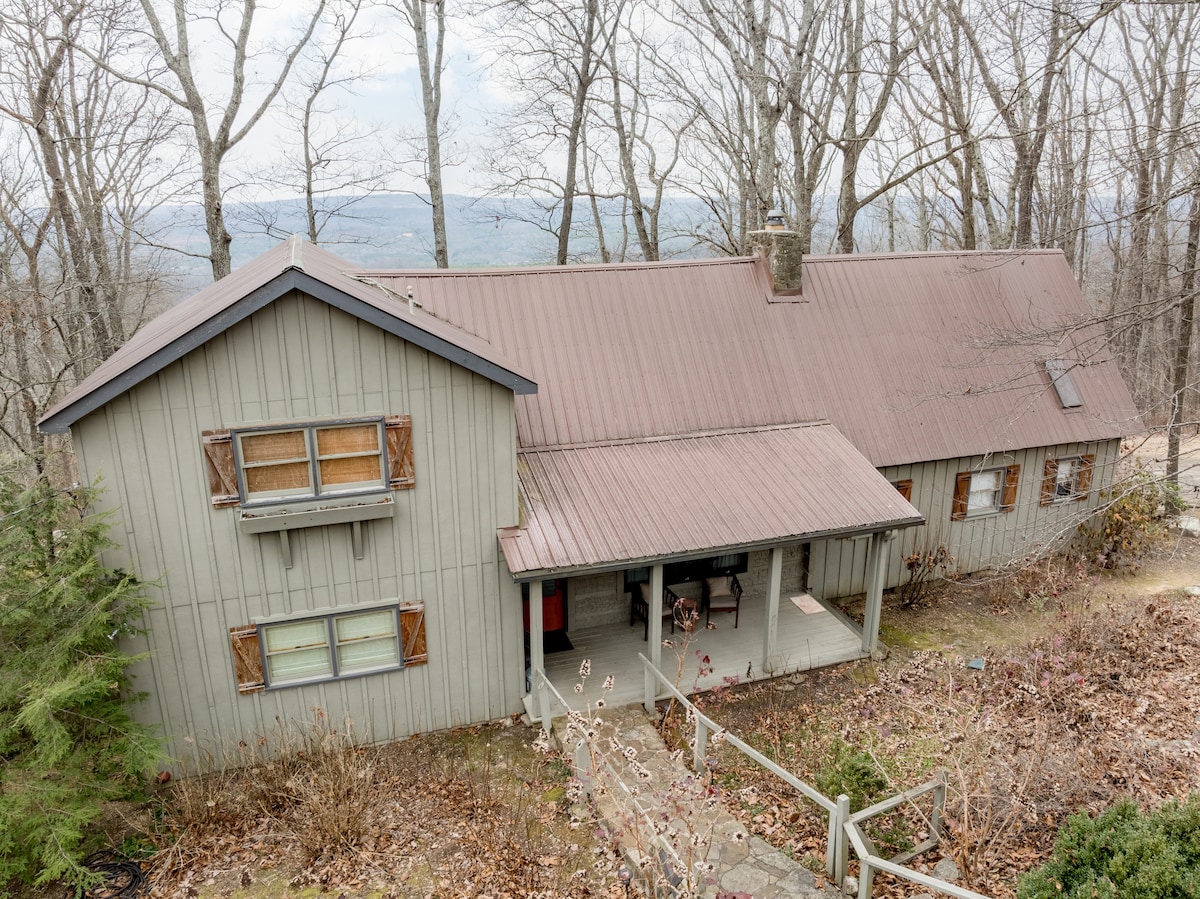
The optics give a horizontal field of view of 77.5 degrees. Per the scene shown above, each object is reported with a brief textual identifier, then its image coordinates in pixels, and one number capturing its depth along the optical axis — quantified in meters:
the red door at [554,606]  11.89
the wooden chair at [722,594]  12.37
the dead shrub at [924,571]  13.67
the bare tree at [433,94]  20.53
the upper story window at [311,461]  8.73
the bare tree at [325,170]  24.05
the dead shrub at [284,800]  7.90
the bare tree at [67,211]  16.75
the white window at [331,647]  9.39
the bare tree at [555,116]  22.56
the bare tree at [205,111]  16.80
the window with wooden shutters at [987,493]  14.26
